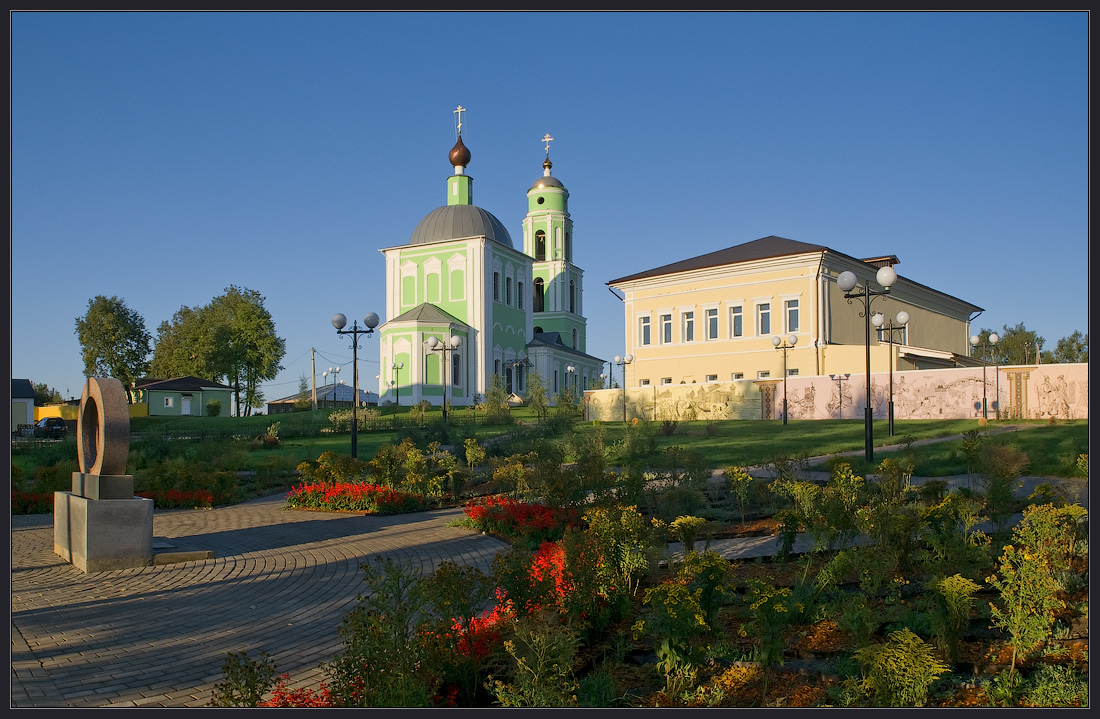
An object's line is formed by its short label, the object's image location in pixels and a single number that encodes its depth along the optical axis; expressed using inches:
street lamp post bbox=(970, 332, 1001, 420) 1086.2
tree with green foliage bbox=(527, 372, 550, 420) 1603.3
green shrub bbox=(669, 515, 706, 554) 293.6
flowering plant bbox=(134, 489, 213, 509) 545.6
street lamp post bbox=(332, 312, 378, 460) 827.4
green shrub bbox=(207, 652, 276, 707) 132.9
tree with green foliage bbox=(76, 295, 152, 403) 2534.4
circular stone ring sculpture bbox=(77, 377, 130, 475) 324.2
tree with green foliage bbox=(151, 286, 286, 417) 2308.1
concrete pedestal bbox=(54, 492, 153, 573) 316.5
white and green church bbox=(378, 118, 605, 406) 2023.9
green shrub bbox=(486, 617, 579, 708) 152.4
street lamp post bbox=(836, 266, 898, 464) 608.7
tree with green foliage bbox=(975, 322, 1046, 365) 2608.0
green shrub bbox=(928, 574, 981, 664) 185.2
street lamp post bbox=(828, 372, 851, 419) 1268.5
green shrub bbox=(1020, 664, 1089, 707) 161.2
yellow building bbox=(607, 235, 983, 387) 1547.7
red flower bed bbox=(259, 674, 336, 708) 144.3
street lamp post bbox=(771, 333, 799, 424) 1194.3
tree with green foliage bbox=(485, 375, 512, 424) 1350.9
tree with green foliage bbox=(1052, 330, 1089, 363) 2544.3
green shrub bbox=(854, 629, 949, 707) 152.6
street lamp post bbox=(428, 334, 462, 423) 1120.0
